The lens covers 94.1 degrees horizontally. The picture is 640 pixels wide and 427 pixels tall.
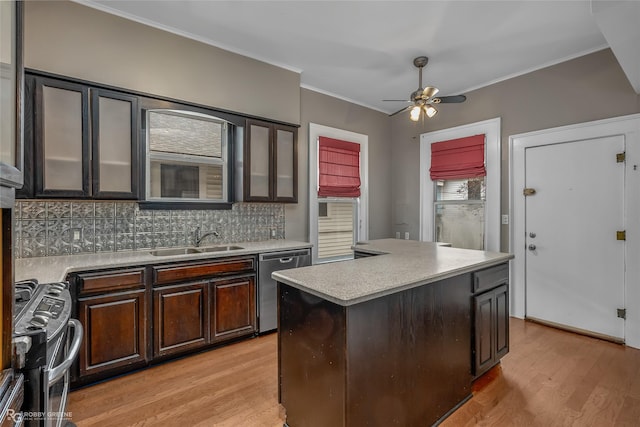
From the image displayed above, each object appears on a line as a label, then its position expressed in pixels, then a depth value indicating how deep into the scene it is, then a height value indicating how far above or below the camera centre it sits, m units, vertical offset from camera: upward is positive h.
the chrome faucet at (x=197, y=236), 3.13 -0.25
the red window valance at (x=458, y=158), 3.96 +0.75
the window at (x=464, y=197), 3.84 +0.21
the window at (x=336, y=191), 4.13 +0.30
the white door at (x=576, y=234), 2.98 -0.25
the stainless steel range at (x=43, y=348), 0.82 -0.42
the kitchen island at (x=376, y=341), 1.40 -0.70
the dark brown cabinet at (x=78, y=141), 2.13 +0.55
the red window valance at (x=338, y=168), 4.17 +0.65
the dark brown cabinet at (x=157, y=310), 2.17 -0.82
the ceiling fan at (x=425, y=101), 2.90 +1.10
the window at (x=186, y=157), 2.82 +0.56
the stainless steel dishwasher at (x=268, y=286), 3.03 -0.76
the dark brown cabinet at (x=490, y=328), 2.12 -0.89
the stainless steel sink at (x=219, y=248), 3.10 -0.38
